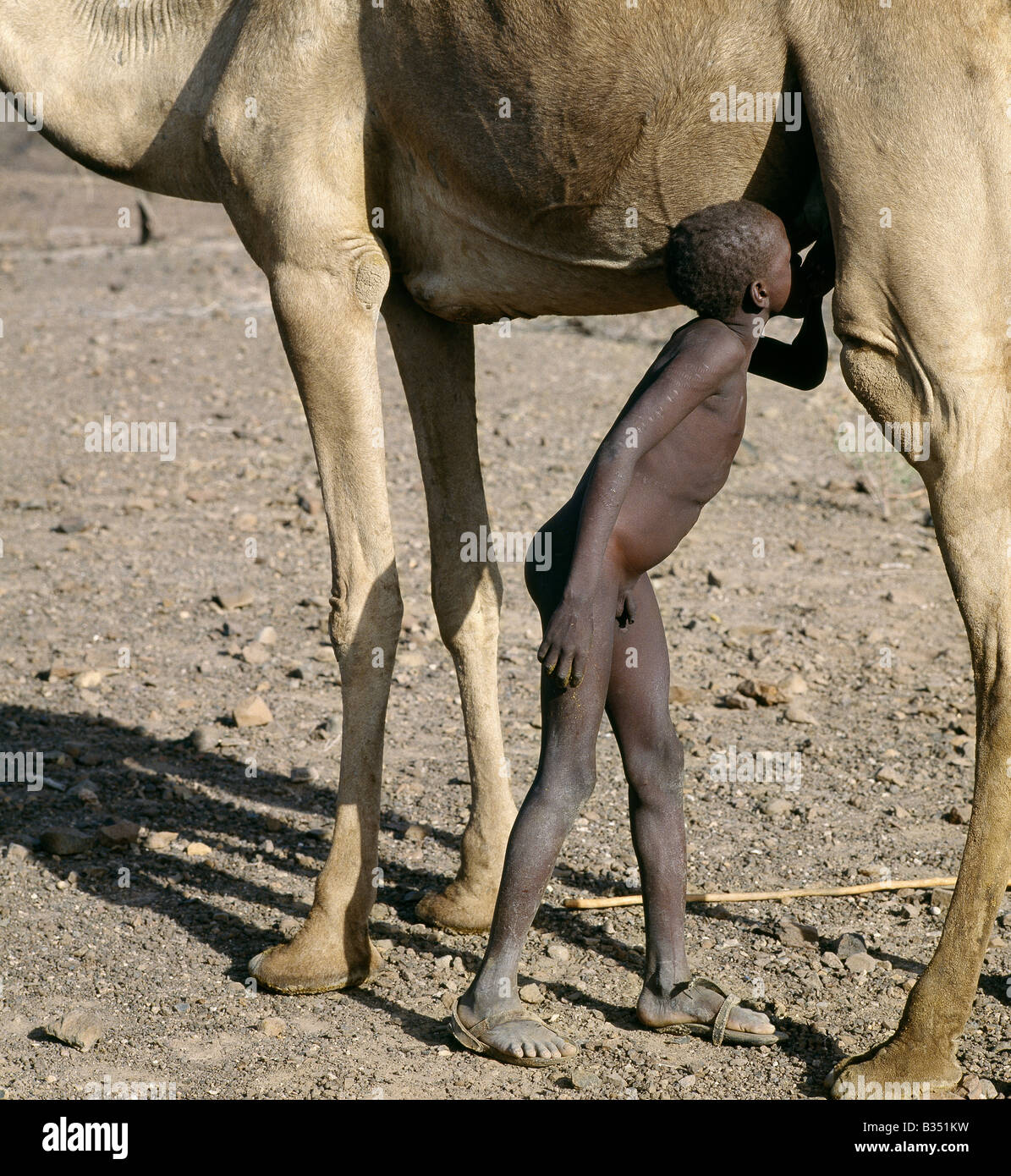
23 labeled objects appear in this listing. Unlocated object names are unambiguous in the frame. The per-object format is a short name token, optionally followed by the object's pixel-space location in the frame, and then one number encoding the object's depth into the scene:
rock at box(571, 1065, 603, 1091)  3.35
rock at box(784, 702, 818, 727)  5.80
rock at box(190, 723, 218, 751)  5.73
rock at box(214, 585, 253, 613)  7.14
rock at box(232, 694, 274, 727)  5.89
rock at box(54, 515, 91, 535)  8.08
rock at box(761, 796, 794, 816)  5.06
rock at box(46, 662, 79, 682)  6.31
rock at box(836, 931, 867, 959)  4.04
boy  3.21
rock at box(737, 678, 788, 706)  5.98
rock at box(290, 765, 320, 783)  5.49
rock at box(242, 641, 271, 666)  6.51
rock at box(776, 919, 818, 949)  4.14
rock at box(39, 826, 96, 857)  4.80
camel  2.99
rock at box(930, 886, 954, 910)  4.34
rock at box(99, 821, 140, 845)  4.86
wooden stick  4.38
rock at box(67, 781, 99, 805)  5.24
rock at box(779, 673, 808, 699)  6.09
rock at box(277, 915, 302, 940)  4.35
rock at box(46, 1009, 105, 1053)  3.63
